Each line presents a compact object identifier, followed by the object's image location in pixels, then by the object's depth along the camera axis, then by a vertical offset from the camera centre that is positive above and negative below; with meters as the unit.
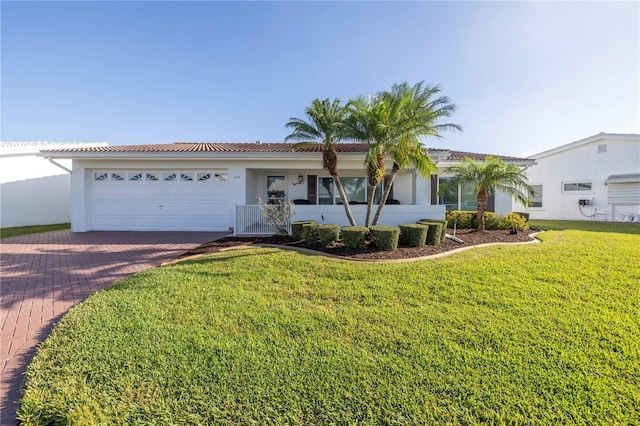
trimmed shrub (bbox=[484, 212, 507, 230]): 11.64 -0.51
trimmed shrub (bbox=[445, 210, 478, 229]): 12.35 -0.48
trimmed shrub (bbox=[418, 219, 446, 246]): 8.39 -0.77
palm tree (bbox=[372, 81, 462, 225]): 8.53 +3.14
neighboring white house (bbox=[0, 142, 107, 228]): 14.80 +1.40
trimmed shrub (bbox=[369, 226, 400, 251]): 7.53 -0.82
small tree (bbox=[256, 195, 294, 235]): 9.64 -0.18
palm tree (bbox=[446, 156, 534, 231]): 10.12 +1.27
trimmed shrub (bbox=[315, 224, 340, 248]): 7.88 -0.74
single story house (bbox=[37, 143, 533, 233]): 11.82 +1.41
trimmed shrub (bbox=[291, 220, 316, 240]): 9.03 -0.70
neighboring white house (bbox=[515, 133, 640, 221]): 16.56 +2.13
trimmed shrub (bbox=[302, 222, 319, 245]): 8.36 -0.78
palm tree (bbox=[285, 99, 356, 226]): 9.24 +3.07
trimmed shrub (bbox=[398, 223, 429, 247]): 7.98 -0.75
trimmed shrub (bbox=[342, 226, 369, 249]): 7.64 -0.80
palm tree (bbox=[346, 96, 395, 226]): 8.24 +2.77
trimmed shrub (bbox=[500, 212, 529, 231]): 11.19 -0.54
